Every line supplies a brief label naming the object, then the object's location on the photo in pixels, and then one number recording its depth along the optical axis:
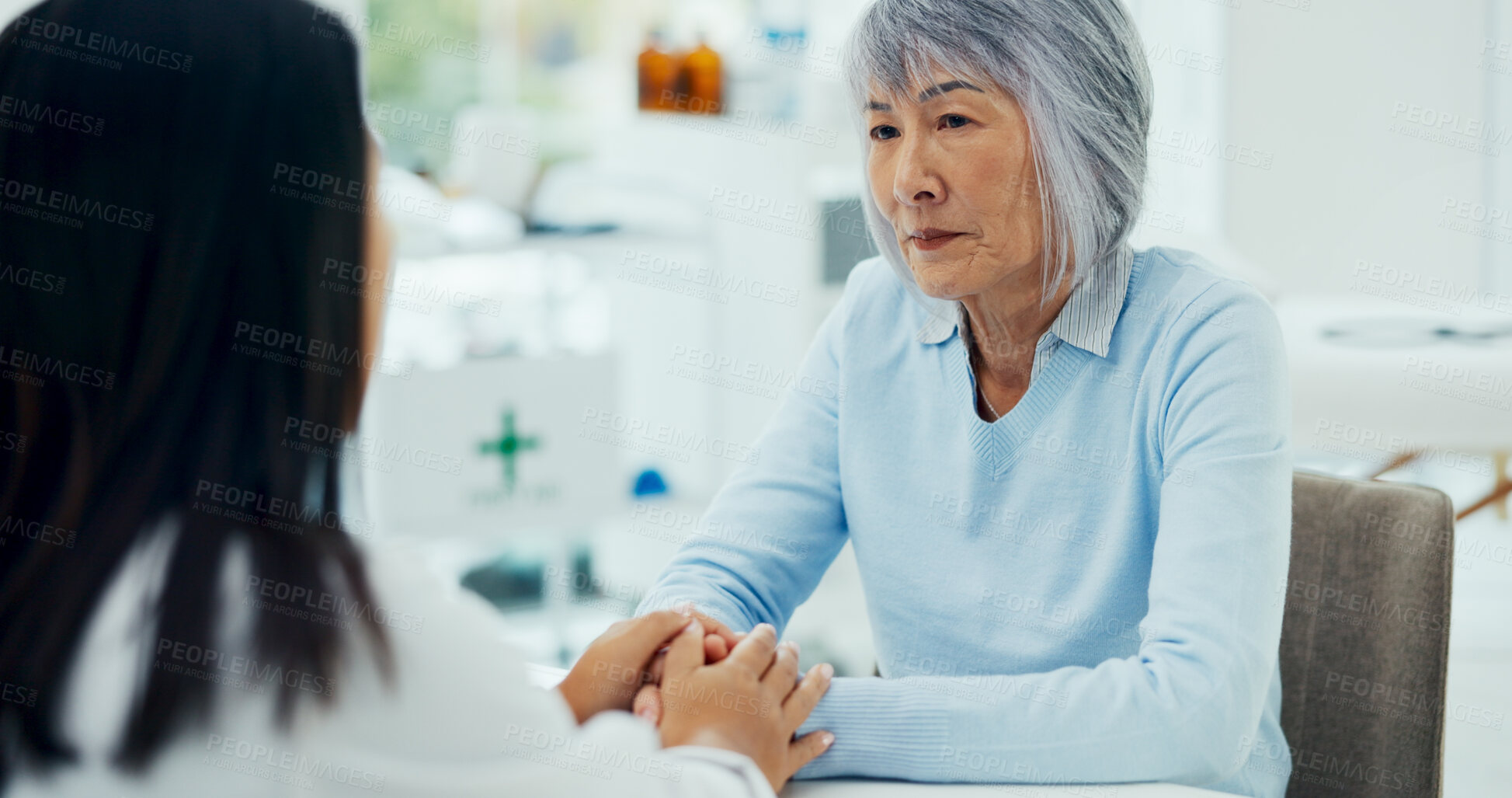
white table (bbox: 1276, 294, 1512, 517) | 2.58
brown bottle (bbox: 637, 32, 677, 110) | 3.05
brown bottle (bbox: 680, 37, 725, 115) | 3.04
